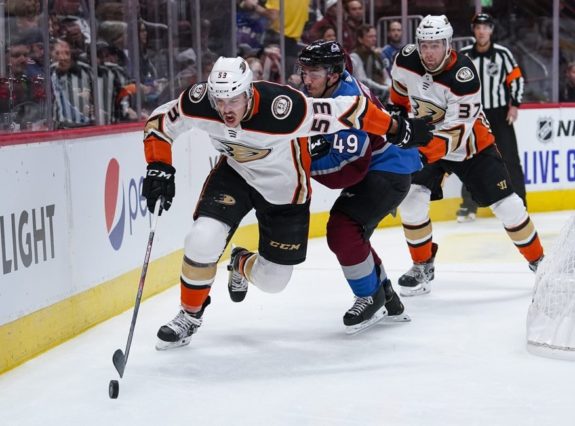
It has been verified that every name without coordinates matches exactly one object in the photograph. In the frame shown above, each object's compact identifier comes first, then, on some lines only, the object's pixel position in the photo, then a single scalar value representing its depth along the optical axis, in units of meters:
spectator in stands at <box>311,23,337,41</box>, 12.49
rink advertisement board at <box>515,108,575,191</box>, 12.44
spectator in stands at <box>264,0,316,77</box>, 11.93
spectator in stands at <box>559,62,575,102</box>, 13.34
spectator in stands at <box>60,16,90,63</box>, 7.62
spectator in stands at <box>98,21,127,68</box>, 8.38
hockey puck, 5.14
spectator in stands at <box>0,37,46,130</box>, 6.31
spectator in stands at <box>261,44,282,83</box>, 11.66
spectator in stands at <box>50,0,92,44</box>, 7.47
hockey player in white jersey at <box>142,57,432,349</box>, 5.71
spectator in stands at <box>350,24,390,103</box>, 12.68
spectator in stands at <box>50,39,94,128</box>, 7.30
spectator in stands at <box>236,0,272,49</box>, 11.35
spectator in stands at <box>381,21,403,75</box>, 12.93
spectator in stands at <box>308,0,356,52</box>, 12.53
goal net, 5.78
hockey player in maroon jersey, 6.30
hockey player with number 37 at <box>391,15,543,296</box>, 7.38
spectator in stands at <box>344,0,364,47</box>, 12.73
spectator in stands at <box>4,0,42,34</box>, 6.55
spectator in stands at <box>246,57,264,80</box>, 11.34
